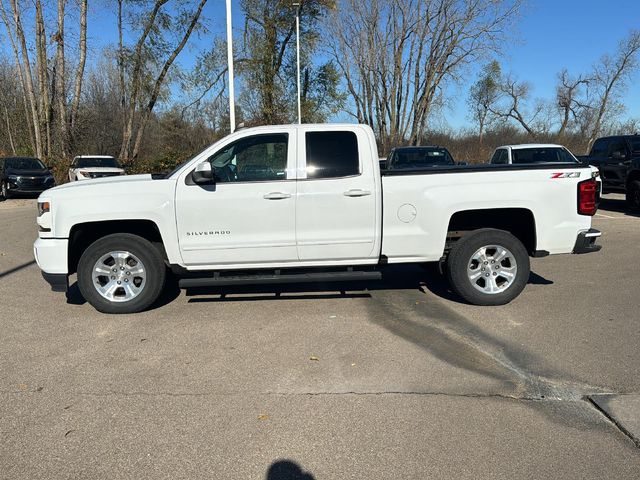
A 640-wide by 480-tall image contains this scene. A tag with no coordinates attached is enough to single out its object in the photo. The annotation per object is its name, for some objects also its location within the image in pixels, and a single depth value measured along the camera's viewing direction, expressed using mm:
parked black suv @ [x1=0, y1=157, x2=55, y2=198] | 18688
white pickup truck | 5137
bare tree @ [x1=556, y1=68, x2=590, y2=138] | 51812
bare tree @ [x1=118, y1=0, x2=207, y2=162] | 26766
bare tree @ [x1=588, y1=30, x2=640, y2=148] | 48875
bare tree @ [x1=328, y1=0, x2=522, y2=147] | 34875
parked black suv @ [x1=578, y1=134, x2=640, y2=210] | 12938
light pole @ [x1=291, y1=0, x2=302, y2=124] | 24641
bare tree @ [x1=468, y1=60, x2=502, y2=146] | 53094
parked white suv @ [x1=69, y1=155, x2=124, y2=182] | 18141
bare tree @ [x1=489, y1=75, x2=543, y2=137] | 53562
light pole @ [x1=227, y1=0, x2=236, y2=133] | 13805
